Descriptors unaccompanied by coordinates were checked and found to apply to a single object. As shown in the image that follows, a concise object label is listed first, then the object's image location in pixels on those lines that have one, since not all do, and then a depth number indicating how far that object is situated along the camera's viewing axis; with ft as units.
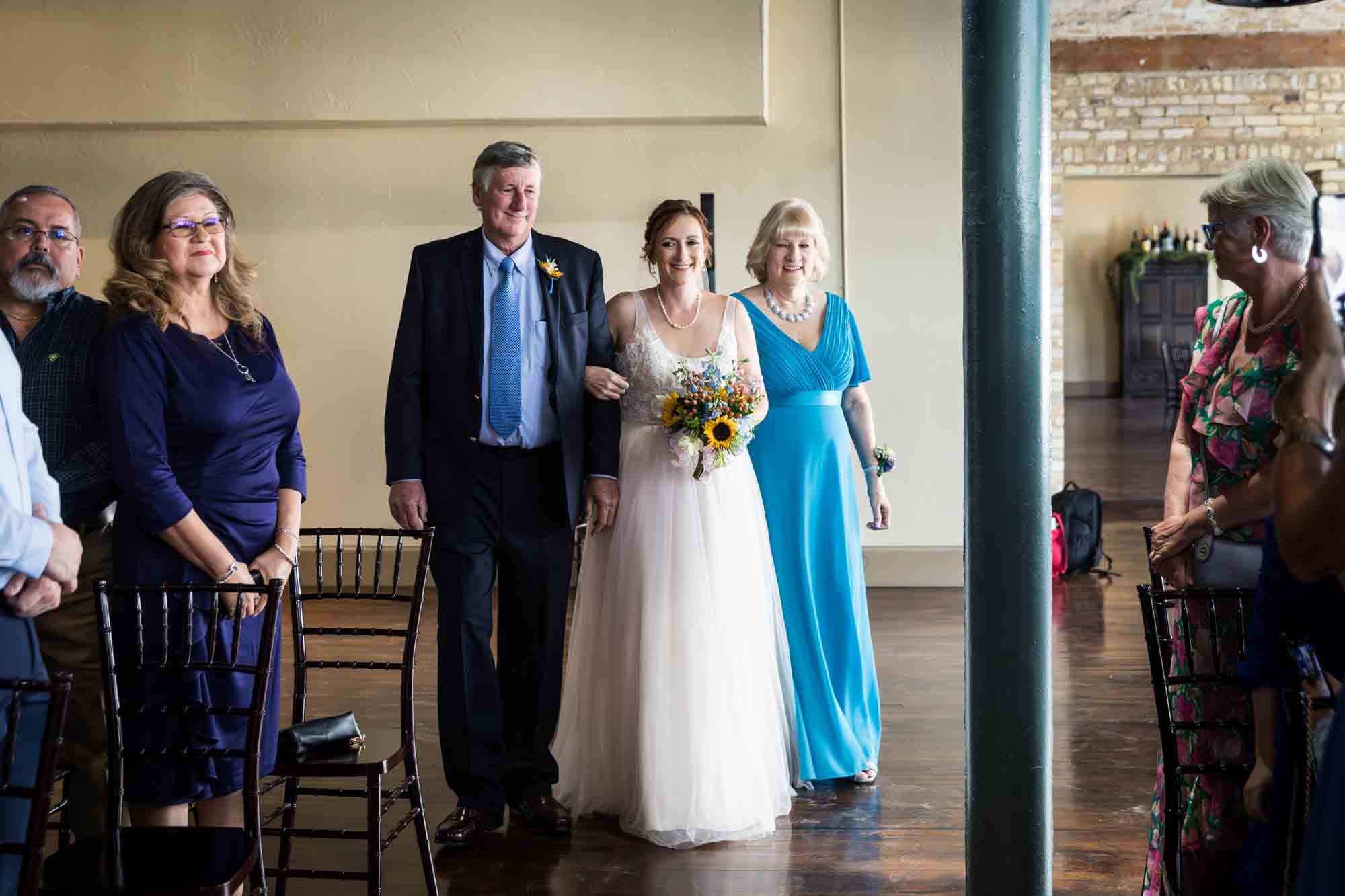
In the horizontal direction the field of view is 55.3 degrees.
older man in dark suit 12.16
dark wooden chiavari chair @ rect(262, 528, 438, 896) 9.57
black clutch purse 9.64
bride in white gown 12.32
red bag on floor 24.90
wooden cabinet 66.80
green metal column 7.99
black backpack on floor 25.29
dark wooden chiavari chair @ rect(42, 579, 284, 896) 7.37
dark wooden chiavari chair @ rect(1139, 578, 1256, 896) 7.91
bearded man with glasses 10.17
